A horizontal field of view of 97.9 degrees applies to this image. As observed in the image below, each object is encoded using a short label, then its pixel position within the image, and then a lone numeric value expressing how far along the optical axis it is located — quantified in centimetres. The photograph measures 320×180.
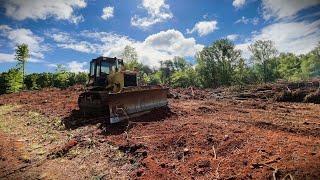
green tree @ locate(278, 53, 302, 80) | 3846
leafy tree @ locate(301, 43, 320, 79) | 3455
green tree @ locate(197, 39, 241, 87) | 2845
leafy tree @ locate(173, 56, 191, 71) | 4718
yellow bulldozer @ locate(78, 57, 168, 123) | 583
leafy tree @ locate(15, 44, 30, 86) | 2175
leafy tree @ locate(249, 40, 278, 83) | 3264
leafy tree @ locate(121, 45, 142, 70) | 2614
